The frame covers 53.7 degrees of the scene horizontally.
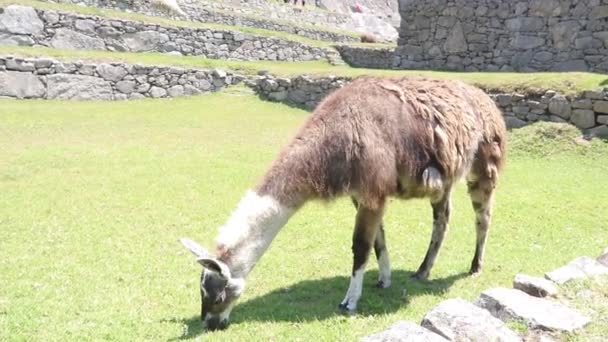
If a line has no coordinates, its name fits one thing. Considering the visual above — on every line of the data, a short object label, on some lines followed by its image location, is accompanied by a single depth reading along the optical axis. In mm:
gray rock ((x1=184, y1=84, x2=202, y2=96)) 18314
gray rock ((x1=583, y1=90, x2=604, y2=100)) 12669
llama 4785
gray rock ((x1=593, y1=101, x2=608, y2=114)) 12531
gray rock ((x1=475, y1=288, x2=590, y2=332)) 4211
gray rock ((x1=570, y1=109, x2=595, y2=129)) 12750
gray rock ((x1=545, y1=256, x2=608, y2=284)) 5141
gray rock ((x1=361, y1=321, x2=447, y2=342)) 3691
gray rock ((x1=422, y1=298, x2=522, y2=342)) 3887
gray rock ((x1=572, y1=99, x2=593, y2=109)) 12781
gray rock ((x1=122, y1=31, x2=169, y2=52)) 20219
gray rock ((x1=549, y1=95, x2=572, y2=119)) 13055
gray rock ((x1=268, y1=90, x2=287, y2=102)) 18062
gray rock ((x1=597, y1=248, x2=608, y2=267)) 5582
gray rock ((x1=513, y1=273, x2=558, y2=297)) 4816
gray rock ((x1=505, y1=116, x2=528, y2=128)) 13680
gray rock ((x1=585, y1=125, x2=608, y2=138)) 12588
